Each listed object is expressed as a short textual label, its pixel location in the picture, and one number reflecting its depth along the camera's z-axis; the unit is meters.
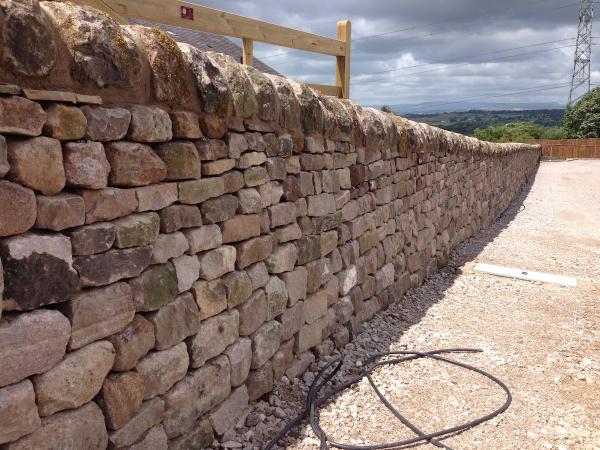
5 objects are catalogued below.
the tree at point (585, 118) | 48.10
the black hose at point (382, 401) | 2.89
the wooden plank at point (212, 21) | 3.06
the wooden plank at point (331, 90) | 4.87
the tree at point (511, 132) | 43.83
